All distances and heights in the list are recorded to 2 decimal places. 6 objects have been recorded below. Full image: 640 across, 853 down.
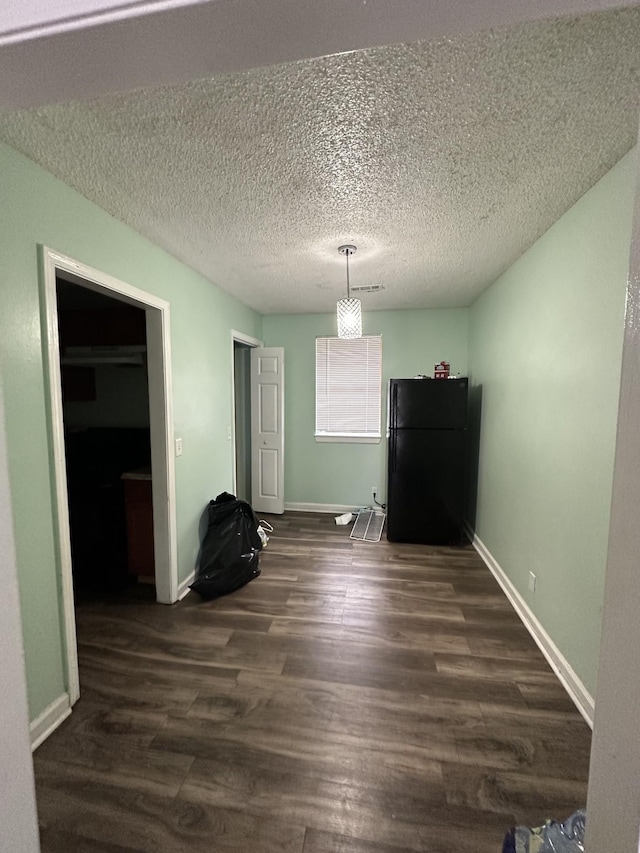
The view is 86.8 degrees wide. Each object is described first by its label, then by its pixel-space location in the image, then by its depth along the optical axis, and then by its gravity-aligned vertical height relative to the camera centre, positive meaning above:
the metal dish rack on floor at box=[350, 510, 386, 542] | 3.49 -1.40
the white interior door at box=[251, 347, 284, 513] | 3.97 -0.37
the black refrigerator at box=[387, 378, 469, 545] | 3.24 -0.60
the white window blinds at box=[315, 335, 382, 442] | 4.02 +0.12
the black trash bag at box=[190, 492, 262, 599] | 2.48 -1.18
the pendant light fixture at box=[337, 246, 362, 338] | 2.29 +0.57
